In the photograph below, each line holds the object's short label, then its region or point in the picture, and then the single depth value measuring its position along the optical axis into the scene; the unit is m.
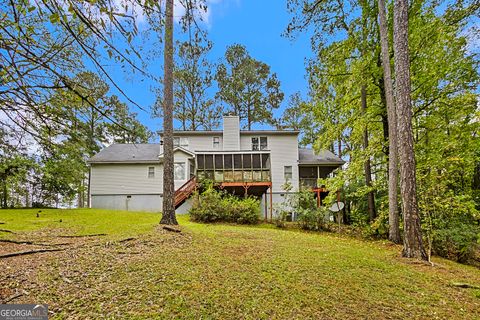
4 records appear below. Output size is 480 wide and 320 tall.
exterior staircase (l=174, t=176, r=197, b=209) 14.56
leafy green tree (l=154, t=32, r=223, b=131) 21.38
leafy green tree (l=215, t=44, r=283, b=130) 23.42
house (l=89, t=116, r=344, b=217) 17.55
